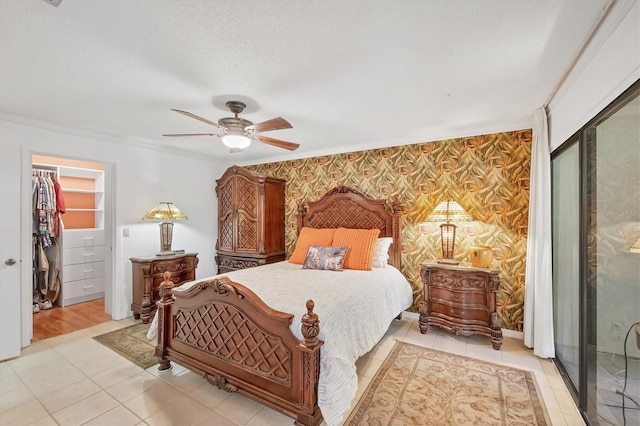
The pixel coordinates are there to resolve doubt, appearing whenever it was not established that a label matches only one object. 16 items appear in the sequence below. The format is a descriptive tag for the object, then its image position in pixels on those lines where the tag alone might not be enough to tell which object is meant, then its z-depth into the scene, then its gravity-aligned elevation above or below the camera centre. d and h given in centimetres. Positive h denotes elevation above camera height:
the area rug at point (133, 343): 266 -142
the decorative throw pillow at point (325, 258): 325 -54
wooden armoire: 434 -9
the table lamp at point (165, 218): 384 -6
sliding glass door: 148 -33
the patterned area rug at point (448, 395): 188 -140
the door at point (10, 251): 274 -39
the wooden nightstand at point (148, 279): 364 -89
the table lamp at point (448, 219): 312 -6
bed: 171 -90
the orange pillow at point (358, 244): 332 -39
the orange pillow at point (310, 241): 375 -37
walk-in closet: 388 -52
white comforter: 171 -76
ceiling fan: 246 +77
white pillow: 342 -49
